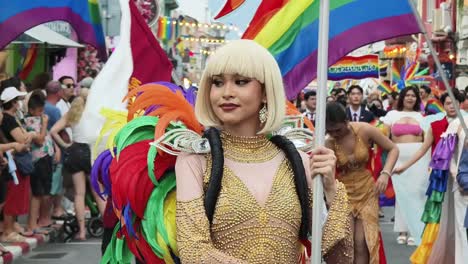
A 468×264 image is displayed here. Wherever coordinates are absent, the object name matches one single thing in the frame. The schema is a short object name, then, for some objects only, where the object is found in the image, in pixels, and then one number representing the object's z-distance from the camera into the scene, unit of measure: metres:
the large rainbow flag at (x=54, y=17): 6.55
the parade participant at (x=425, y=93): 18.89
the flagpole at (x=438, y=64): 4.30
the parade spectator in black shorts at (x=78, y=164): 12.34
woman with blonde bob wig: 3.42
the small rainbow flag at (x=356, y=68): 18.84
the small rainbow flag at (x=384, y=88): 34.16
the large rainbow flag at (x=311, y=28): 6.59
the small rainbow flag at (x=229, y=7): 6.82
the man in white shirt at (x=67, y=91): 14.32
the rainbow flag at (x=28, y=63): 21.53
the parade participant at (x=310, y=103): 16.68
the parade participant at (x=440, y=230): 9.19
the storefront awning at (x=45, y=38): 17.02
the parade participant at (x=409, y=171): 12.24
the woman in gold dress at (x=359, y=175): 7.80
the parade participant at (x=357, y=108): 15.41
